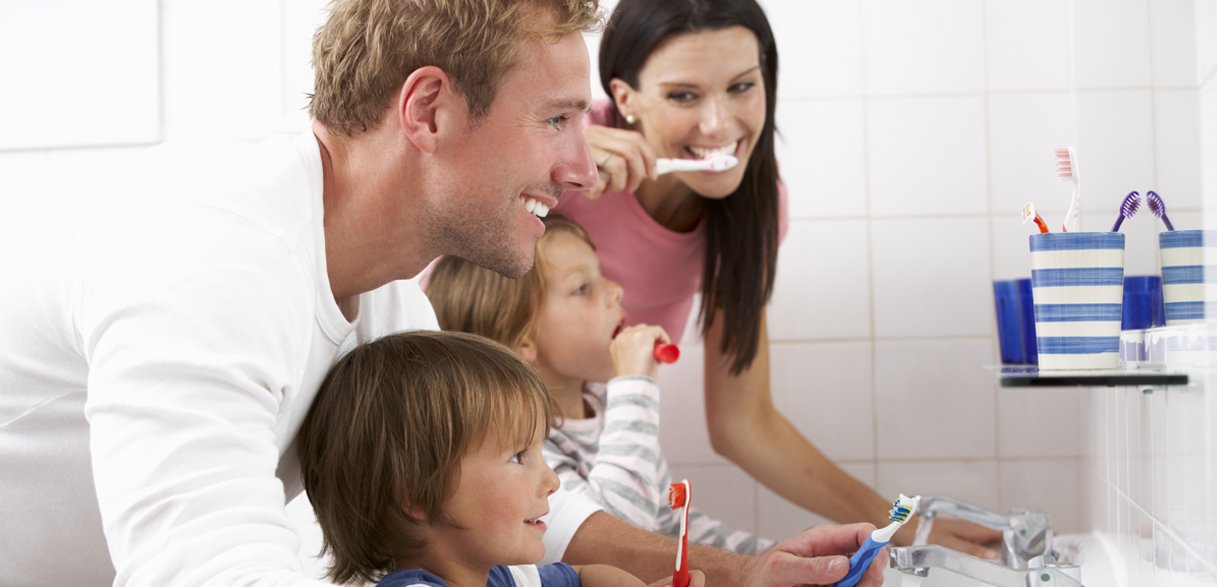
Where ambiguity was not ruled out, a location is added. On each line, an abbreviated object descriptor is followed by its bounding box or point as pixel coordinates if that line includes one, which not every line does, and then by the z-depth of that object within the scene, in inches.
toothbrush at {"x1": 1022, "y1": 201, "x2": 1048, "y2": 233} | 42.7
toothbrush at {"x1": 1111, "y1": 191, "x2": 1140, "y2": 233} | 42.9
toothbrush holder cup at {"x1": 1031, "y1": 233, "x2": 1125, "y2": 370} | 39.9
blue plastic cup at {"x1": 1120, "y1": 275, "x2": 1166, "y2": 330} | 43.0
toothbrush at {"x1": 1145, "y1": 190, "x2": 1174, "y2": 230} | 42.5
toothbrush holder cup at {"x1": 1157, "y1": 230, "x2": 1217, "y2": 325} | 39.0
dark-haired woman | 69.5
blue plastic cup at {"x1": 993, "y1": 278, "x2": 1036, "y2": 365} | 68.9
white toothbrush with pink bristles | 43.7
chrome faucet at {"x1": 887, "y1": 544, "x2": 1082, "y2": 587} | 38.5
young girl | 62.4
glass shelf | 38.8
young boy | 39.9
